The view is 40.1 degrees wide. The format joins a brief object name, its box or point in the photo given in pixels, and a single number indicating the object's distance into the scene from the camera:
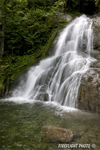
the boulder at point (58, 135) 3.86
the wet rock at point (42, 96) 8.28
